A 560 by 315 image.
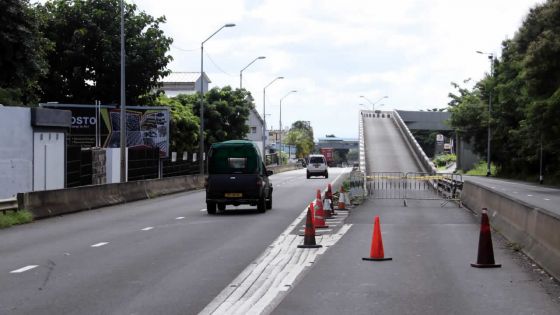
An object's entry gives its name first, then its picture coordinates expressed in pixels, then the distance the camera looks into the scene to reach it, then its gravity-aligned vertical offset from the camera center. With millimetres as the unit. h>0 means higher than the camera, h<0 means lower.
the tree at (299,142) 176000 +3697
